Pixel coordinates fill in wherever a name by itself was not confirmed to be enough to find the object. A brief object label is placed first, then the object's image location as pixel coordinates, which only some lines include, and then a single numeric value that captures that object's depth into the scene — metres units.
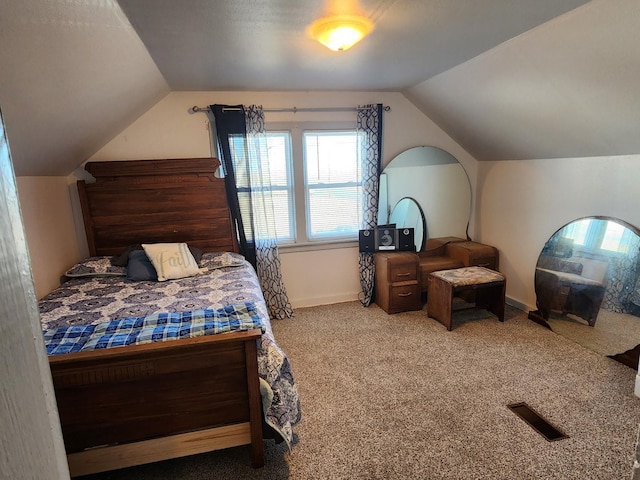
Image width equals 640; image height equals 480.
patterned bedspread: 1.68
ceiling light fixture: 1.86
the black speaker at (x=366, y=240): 3.62
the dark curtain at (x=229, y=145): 3.19
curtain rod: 3.19
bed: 1.47
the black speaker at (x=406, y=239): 3.68
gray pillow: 2.77
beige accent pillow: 2.78
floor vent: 1.84
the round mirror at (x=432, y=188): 3.74
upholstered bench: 3.08
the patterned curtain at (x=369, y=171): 3.53
